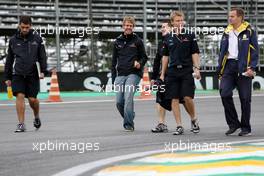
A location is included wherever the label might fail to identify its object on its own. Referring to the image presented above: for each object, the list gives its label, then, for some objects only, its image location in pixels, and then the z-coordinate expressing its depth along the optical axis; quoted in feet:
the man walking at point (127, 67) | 63.16
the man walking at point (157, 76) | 61.67
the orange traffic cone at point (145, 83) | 135.18
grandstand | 195.83
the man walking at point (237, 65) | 56.70
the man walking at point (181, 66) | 58.59
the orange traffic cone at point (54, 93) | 125.18
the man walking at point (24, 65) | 63.10
